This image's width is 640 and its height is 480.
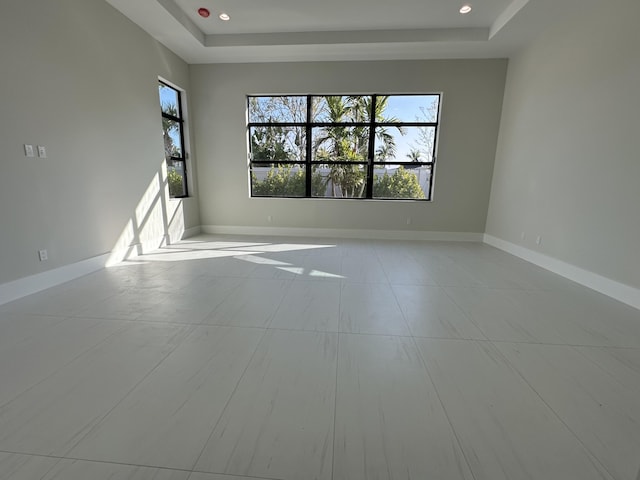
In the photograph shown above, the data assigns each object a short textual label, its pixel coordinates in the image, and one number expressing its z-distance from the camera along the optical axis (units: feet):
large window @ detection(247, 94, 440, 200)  17.74
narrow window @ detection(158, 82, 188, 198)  16.22
